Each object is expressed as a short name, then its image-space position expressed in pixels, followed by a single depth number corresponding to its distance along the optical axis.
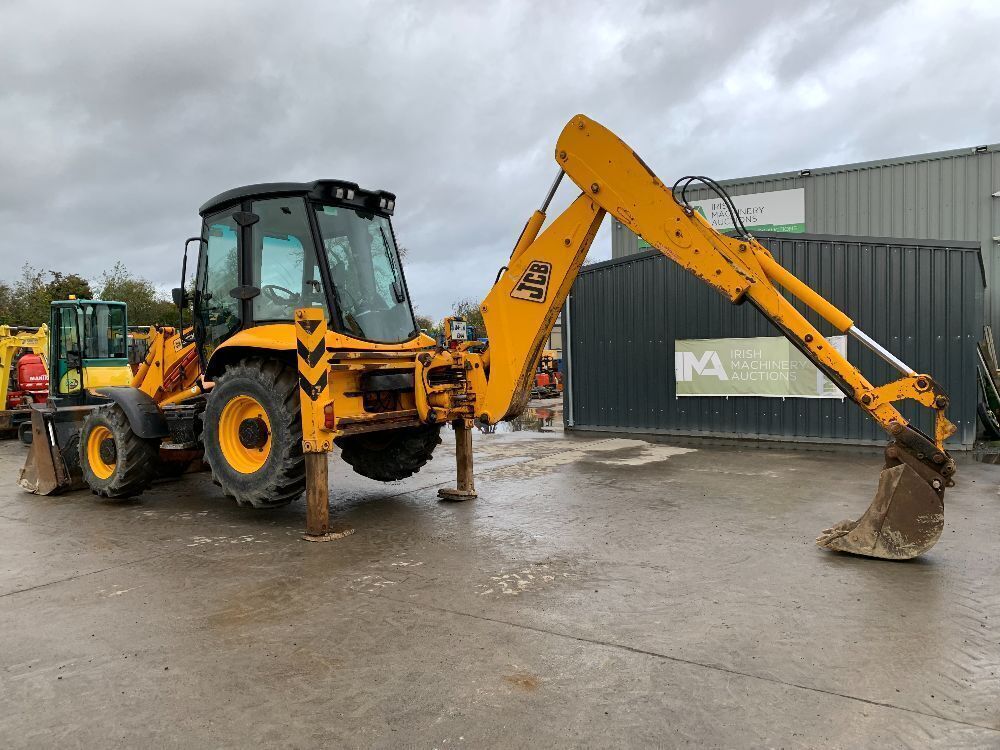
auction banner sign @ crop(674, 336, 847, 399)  11.02
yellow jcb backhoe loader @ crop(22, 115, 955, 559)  5.01
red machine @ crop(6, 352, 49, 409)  14.24
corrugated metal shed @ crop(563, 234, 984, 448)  10.08
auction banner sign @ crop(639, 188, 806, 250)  15.48
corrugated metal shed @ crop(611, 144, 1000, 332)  13.72
